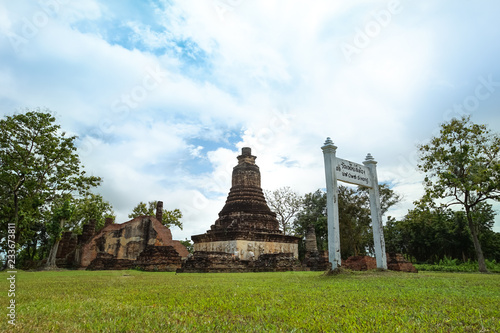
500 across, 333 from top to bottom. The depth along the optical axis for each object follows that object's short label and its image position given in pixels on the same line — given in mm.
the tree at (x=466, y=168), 14938
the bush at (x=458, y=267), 17750
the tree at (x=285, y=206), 34656
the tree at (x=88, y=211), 31752
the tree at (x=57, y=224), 19016
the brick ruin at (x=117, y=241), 22781
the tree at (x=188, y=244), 40500
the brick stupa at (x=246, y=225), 18250
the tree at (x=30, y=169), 17141
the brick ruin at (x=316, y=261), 16688
